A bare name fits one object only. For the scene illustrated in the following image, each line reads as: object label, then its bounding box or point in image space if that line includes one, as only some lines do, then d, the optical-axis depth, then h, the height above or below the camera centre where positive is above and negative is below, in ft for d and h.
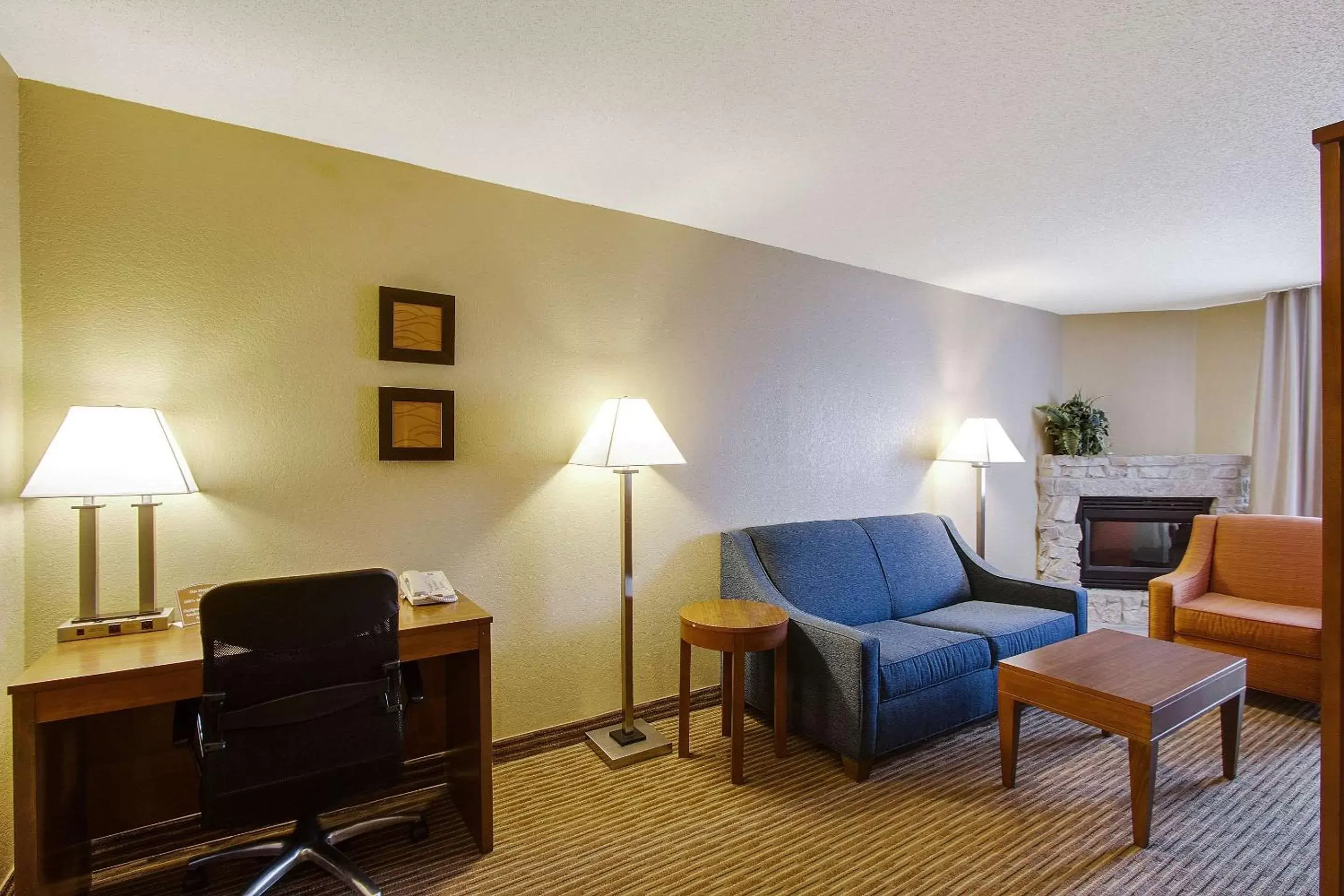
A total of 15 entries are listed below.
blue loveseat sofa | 8.39 -2.75
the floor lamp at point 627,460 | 8.52 -0.18
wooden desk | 5.18 -2.90
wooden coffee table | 6.93 -2.80
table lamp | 5.70 -0.25
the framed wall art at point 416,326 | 8.02 +1.51
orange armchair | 10.14 -2.73
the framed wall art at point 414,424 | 8.02 +0.28
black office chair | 5.32 -2.18
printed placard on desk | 6.64 -1.62
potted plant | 15.94 +0.48
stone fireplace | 14.90 -1.11
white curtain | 13.75 +0.78
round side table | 8.22 -2.47
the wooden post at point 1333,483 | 3.68 -0.21
